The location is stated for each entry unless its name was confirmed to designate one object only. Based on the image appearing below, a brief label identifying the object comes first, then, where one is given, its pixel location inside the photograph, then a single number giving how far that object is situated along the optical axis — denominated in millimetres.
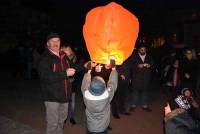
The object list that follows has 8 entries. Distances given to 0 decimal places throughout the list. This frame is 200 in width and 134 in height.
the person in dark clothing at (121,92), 3842
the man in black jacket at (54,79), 2734
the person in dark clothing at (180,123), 1637
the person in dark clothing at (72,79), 3378
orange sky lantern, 2365
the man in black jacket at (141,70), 4052
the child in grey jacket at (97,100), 2377
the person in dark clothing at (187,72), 3964
